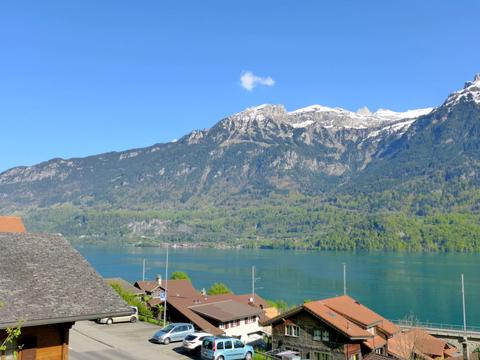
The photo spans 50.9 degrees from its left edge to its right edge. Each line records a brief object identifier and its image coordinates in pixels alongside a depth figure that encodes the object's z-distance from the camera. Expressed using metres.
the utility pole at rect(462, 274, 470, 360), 54.86
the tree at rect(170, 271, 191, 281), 115.50
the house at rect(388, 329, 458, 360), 50.81
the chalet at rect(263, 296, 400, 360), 43.81
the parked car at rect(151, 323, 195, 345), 34.81
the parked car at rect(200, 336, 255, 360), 30.16
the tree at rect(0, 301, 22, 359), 9.43
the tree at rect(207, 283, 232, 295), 96.89
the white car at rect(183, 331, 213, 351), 32.49
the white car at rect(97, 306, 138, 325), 41.86
